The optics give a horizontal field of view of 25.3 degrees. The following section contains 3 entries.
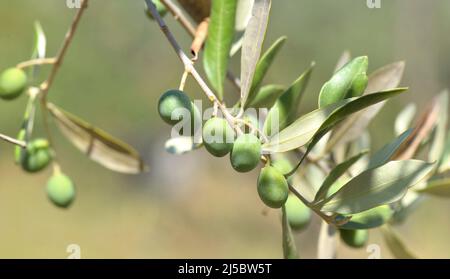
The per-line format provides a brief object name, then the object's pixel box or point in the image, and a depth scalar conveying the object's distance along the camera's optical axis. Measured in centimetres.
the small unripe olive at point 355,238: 49
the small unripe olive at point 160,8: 51
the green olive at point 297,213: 51
